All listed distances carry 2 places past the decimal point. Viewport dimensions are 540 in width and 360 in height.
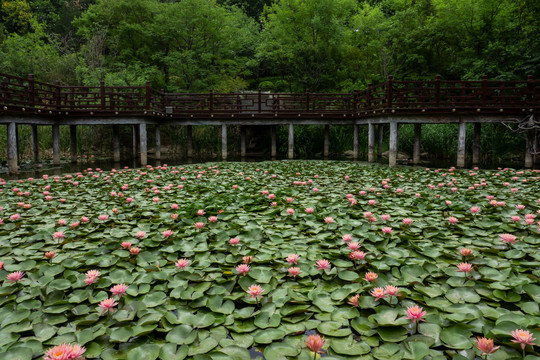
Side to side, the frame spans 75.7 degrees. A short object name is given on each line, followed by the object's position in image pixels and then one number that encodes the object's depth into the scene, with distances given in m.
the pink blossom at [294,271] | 2.01
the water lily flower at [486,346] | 1.26
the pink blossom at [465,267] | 1.91
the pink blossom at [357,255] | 2.13
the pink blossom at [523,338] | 1.28
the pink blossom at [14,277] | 1.92
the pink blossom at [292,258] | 2.06
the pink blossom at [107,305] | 1.61
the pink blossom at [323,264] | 2.07
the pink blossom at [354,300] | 1.72
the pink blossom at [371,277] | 1.85
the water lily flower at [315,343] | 1.27
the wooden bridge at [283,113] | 9.74
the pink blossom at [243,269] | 1.97
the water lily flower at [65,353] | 1.20
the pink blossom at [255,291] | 1.73
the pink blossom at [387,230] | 2.62
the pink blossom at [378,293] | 1.67
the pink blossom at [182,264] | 2.09
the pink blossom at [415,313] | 1.43
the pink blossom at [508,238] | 2.27
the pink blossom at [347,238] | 2.40
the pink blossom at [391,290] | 1.63
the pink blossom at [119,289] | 1.73
